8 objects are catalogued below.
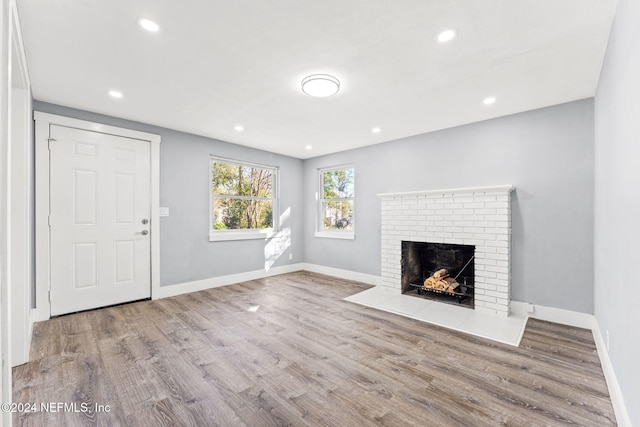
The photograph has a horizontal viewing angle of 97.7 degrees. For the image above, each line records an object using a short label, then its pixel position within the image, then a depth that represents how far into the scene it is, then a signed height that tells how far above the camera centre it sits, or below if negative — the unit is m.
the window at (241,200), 4.66 +0.22
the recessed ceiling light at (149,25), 1.82 +1.24
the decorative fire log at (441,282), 3.88 -0.98
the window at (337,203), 5.21 +0.19
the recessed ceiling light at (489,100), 2.93 +1.20
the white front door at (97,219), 3.19 -0.09
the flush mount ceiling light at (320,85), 2.49 +1.17
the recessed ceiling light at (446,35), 1.90 +1.23
